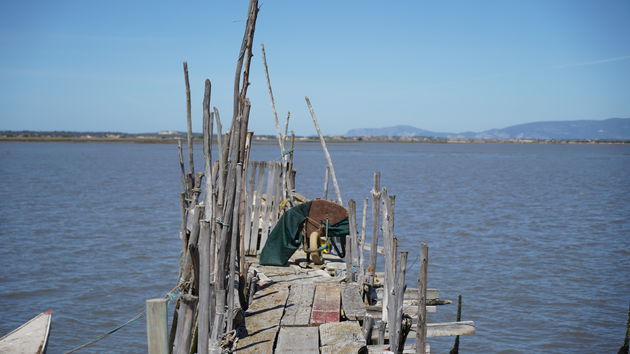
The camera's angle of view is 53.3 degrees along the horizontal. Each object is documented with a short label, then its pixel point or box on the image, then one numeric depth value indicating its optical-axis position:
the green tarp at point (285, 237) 11.42
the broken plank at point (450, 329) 8.28
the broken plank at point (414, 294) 10.30
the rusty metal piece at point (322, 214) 11.59
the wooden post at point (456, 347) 10.06
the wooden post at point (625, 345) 10.11
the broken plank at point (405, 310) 8.84
